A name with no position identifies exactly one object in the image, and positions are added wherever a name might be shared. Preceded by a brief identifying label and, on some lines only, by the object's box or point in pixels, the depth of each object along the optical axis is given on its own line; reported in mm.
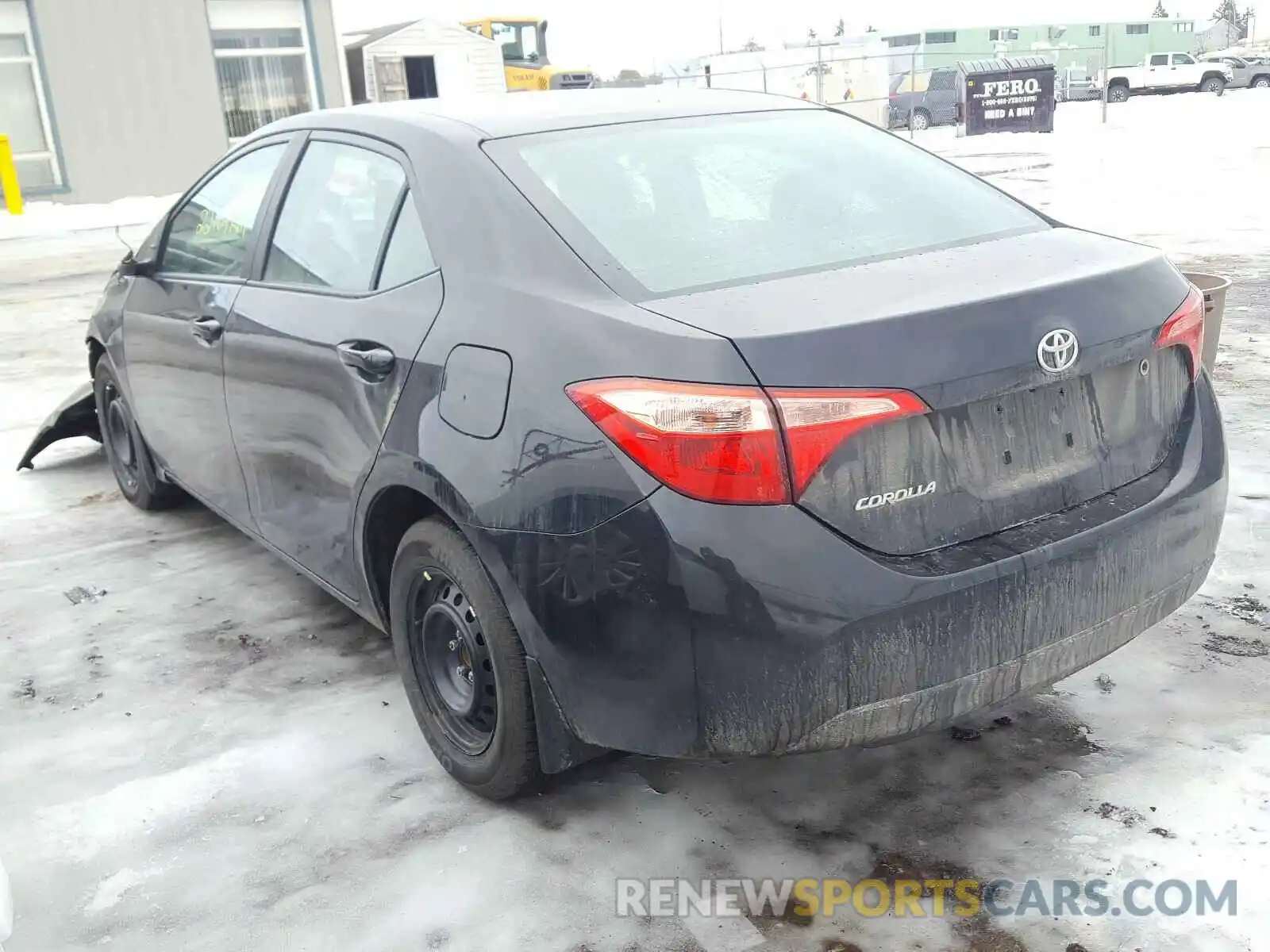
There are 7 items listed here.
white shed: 28359
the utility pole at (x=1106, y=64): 25284
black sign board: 24719
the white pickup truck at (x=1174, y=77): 38688
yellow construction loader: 31828
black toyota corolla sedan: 2215
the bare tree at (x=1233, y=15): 87188
